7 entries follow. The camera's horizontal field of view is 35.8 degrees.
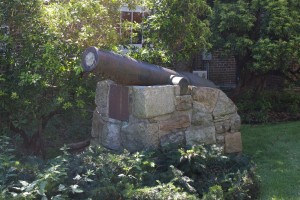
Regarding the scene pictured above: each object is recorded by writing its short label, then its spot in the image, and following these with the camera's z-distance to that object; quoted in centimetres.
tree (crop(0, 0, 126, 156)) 608
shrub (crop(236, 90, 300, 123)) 1035
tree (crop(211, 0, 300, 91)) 984
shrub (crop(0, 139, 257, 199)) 415
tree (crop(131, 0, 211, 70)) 721
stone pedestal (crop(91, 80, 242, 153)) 550
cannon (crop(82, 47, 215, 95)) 511
